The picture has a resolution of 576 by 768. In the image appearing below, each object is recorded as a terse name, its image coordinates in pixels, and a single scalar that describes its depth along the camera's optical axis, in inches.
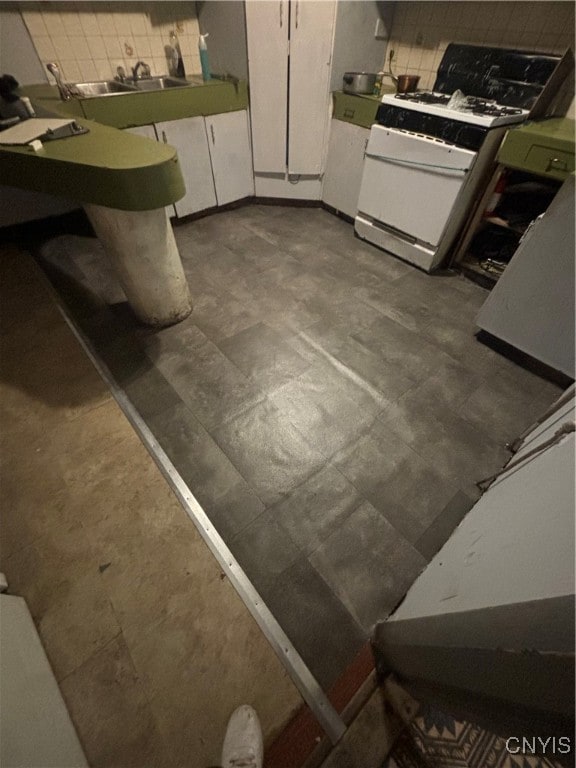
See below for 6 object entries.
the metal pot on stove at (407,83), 88.7
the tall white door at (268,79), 83.7
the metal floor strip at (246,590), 35.0
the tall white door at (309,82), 83.2
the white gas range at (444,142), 73.5
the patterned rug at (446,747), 29.6
